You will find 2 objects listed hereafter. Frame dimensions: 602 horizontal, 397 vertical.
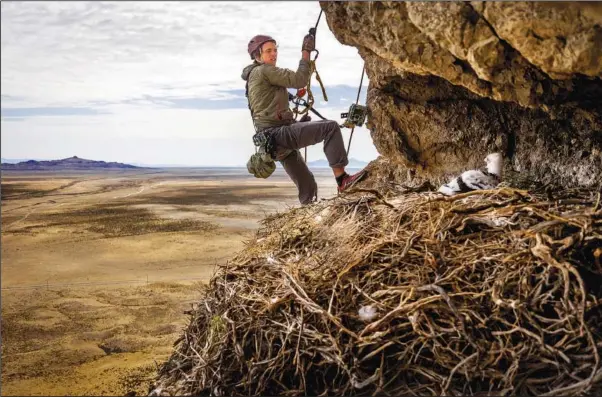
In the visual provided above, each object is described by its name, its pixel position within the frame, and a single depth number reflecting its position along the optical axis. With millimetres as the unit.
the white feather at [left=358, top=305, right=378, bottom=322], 3889
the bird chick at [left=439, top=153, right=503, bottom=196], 4812
